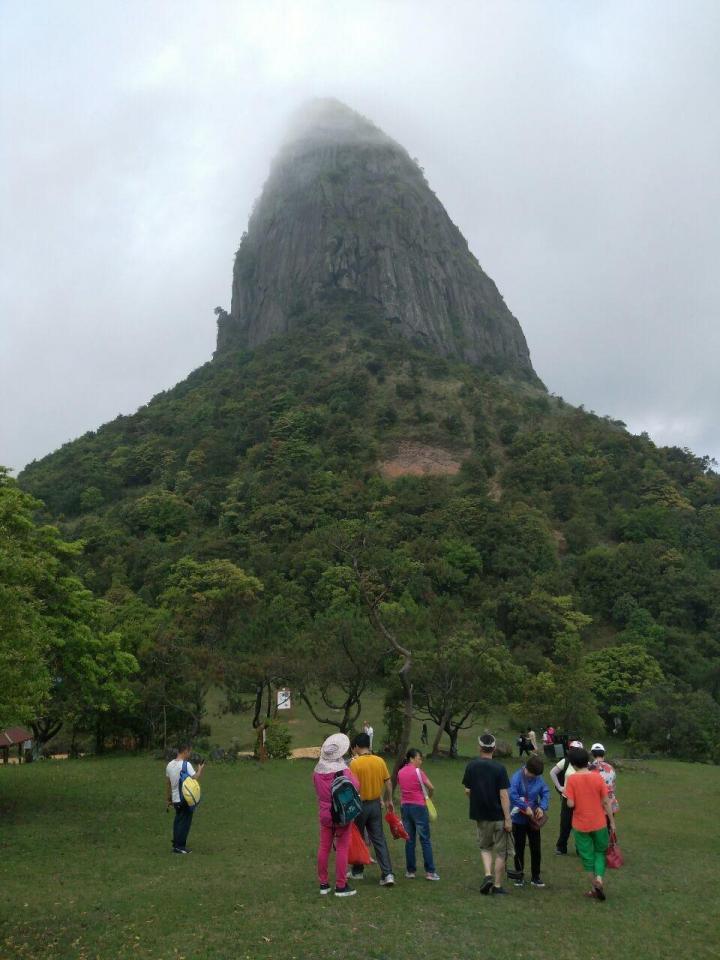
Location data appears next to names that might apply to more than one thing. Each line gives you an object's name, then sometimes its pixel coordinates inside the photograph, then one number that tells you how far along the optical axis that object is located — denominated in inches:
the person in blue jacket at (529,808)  304.8
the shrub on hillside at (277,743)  972.6
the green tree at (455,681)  1081.4
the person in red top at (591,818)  275.6
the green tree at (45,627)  401.4
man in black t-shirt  281.3
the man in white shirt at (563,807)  359.4
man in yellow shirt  287.3
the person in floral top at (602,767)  362.6
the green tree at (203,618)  1018.7
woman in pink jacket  275.9
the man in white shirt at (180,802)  358.6
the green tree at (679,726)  1284.4
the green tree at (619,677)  1568.7
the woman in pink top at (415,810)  303.0
